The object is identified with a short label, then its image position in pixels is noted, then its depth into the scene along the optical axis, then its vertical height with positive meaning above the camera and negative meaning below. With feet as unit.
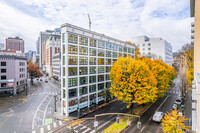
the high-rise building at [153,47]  351.25 +50.42
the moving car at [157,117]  89.63 -38.75
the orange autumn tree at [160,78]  128.67 -14.66
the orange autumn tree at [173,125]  54.24 -27.33
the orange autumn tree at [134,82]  90.53 -13.95
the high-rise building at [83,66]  107.96 -1.59
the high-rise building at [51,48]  382.22 +51.92
